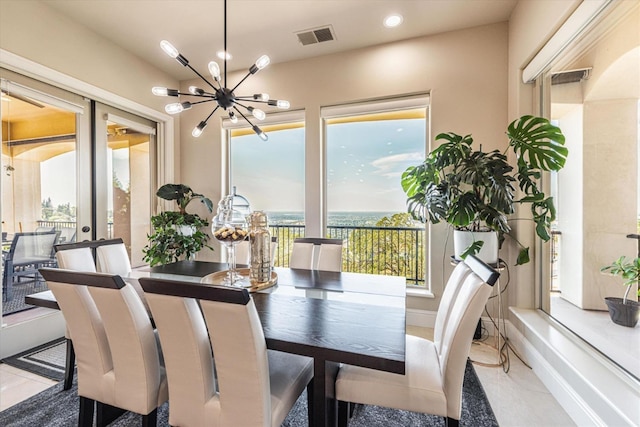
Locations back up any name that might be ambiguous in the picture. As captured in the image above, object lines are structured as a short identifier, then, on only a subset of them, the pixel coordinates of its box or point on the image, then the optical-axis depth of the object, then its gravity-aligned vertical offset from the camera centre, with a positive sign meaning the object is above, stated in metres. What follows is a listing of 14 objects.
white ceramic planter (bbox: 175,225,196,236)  3.50 -0.25
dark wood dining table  1.05 -0.51
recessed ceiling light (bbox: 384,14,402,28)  2.75 +1.88
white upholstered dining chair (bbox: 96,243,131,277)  2.20 -0.40
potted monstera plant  2.21 +0.22
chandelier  1.79 +0.84
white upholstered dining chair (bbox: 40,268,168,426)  1.17 -0.58
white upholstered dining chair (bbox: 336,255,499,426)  1.19 -0.76
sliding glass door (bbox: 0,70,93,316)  2.49 +0.32
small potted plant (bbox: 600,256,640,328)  1.62 -0.53
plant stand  2.32 -1.21
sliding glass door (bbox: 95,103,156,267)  3.23 +0.42
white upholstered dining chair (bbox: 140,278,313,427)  0.97 -0.54
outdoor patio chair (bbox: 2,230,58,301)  2.49 -0.45
